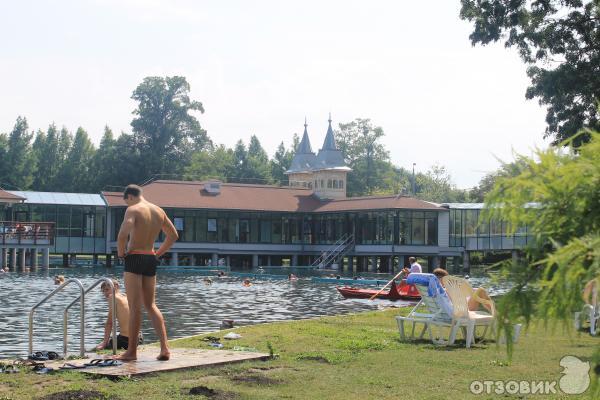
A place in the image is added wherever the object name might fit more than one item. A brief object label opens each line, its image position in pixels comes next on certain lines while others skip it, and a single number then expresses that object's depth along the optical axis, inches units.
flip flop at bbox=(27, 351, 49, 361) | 378.3
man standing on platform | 364.2
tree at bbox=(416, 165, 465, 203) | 4414.4
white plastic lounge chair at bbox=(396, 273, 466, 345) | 470.6
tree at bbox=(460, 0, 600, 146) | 1184.8
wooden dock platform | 340.2
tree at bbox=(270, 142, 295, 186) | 4334.4
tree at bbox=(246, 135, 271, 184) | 4072.3
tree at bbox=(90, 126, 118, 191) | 3560.5
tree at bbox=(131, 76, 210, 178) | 3745.1
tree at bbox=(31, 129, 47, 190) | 3804.1
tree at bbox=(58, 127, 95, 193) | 3720.5
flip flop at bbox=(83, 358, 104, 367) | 353.4
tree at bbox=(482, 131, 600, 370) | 137.3
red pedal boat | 1053.2
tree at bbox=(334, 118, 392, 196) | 4309.8
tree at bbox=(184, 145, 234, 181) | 3686.0
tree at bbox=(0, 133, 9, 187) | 3459.6
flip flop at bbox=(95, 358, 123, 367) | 354.3
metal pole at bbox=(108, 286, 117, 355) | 390.3
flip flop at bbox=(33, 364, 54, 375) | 343.7
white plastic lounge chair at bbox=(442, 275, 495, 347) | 464.1
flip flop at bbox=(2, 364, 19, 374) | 349.4
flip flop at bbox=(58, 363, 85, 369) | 348.7
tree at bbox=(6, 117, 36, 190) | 3475.1
